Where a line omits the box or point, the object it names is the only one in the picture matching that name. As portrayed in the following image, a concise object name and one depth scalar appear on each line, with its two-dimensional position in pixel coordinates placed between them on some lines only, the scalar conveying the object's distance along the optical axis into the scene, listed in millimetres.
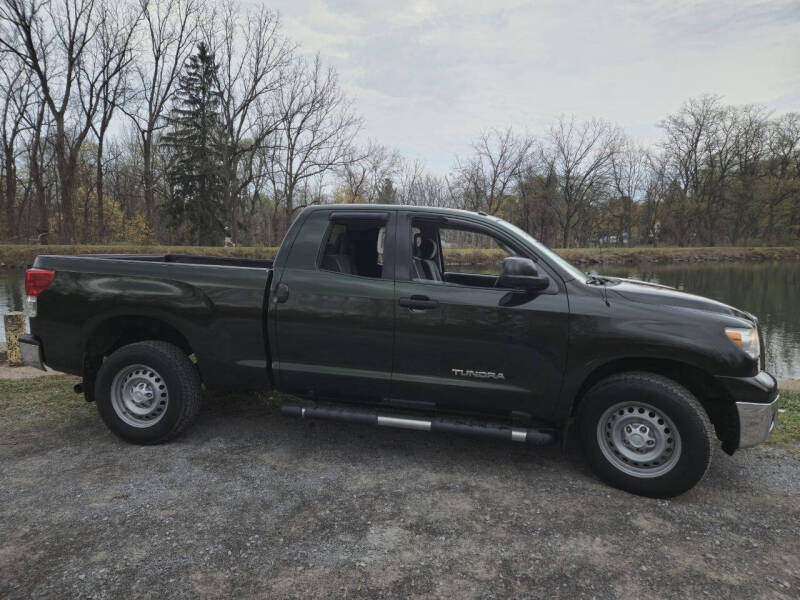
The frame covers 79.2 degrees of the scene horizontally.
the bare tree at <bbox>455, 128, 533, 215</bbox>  50344
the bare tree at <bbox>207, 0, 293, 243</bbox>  34344
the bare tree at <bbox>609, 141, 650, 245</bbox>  60650
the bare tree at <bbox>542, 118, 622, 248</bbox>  50969
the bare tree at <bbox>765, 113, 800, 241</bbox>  51156
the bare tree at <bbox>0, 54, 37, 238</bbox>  34969
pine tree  36219
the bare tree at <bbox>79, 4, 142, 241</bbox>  31281
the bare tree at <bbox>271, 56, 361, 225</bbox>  35000
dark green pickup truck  3283
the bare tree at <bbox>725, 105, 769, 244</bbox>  52219
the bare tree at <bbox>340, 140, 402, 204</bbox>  43756
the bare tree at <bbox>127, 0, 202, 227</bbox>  33688
